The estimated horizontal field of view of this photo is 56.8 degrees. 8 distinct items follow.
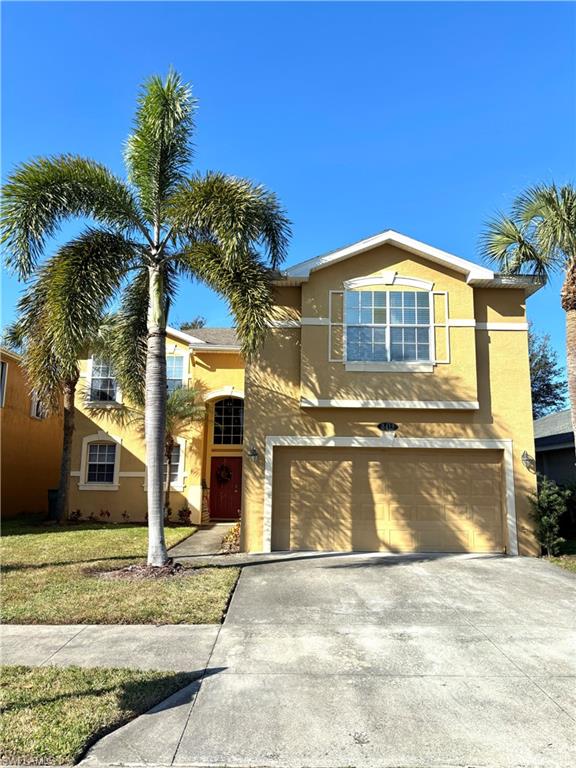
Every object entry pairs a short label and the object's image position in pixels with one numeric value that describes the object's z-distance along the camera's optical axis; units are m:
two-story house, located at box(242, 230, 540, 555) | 11.63
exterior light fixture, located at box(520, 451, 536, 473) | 11.64
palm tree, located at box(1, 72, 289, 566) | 8.80
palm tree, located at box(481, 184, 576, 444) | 10.44
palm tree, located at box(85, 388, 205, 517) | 15.57
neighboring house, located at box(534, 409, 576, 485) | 16.53
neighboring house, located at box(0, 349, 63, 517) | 17.09
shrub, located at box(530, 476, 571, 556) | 11.26
